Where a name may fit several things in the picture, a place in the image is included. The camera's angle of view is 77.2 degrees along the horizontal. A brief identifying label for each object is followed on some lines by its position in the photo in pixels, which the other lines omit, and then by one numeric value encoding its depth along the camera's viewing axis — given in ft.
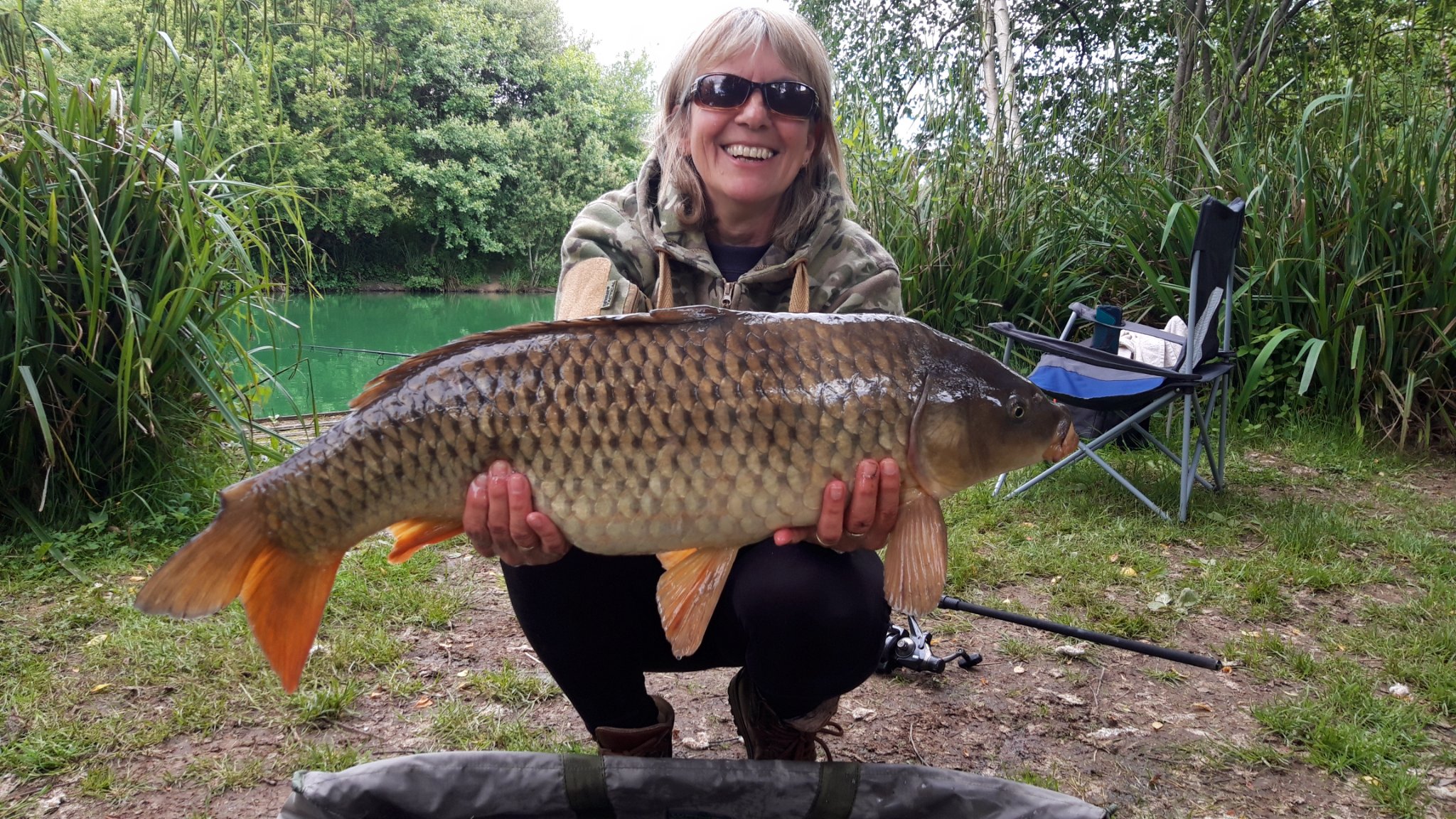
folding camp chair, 9.50
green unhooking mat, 3.85
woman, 3.92
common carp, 3.55
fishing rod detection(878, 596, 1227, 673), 5.65
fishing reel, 6.22
